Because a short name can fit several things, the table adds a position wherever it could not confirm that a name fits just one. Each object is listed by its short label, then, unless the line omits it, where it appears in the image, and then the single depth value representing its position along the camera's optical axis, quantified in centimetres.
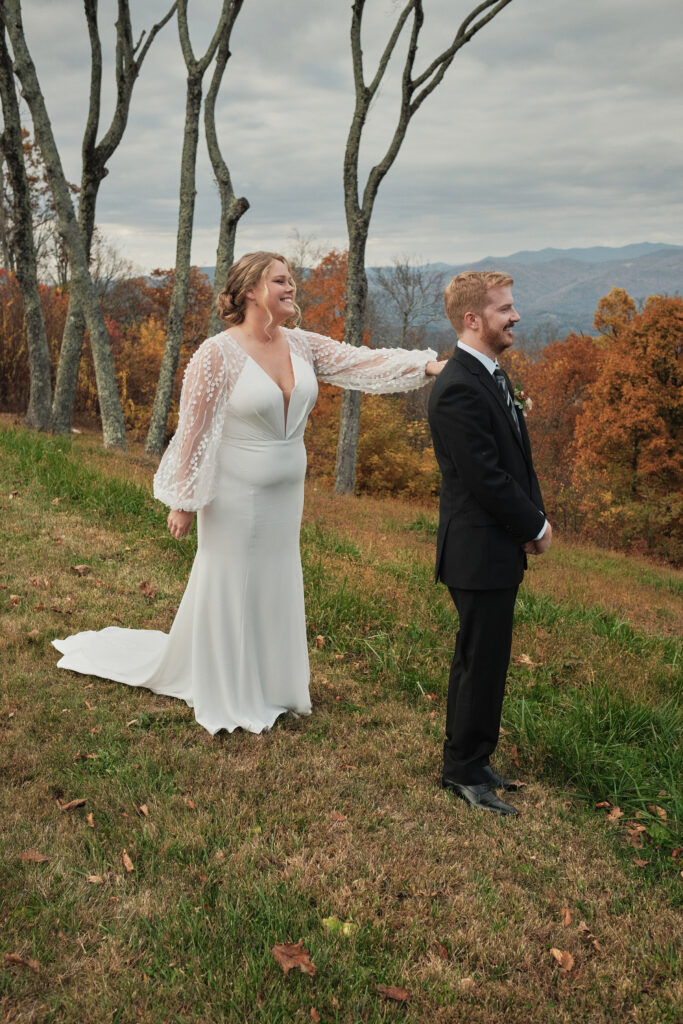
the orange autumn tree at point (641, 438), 3064
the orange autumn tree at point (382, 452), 2842
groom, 360
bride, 438
